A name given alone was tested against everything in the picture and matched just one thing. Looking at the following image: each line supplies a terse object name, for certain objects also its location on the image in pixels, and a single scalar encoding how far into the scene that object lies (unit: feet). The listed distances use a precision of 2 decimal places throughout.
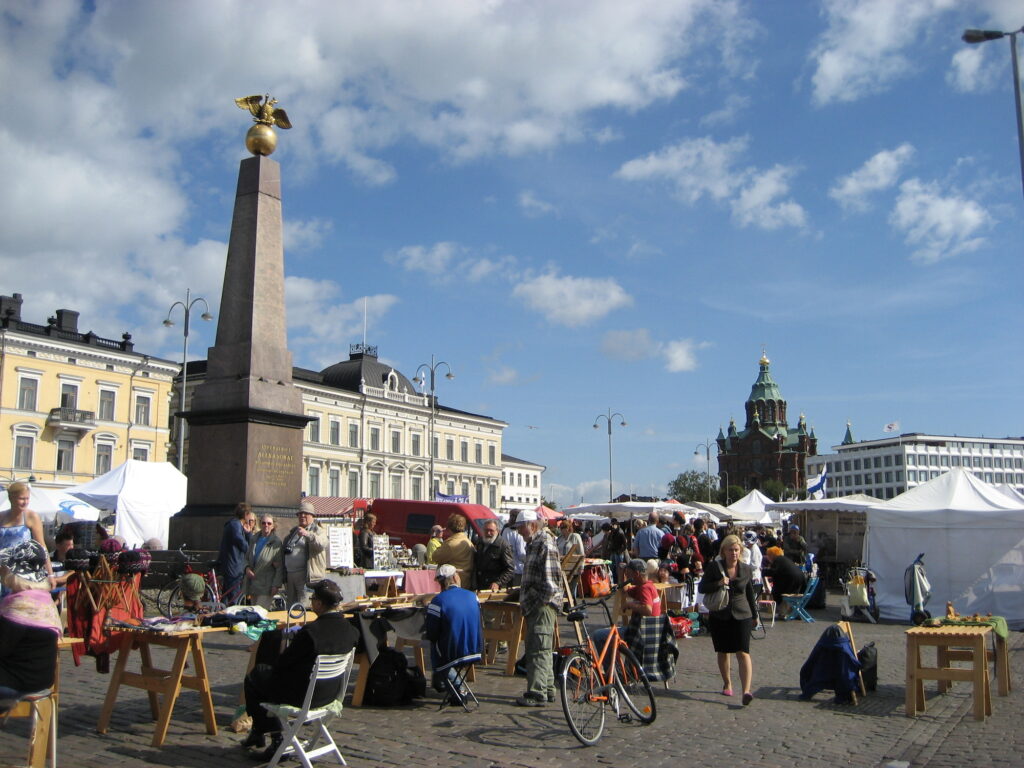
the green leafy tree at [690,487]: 395.34
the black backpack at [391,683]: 27.25
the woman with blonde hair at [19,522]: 23.72
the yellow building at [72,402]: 163.63
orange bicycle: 23.21
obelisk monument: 49.73
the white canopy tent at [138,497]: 75.36
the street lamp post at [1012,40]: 44.78
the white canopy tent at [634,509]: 98.78
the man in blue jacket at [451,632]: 26.96
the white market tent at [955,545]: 55.77
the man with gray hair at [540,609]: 27.61
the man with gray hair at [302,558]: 32.27
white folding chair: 19.39
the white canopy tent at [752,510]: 112.98
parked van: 92.82
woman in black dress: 29.35
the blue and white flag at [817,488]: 115.55
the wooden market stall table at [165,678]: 22.30
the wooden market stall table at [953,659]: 27.89
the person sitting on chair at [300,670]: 20.22
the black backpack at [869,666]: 31.71
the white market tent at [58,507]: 75.20
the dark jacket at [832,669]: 29.91
